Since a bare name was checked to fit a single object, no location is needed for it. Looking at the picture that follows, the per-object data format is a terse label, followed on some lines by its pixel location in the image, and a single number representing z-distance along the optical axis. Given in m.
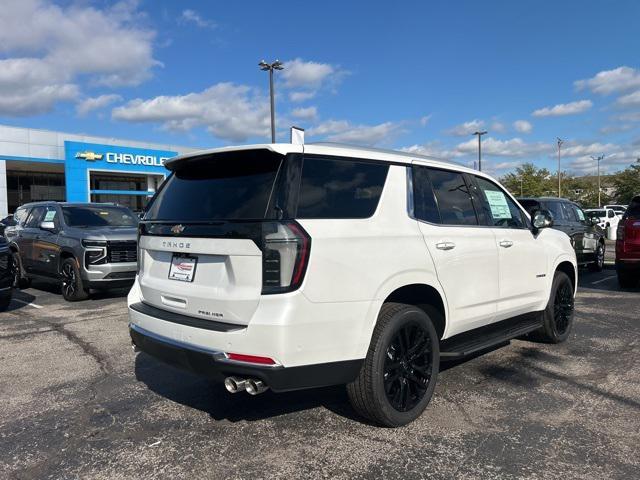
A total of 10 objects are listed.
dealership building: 32.56
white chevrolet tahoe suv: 2.98
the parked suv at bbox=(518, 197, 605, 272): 11.05
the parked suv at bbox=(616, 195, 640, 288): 9.02
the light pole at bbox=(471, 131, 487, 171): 45.81
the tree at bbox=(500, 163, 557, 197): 62.38
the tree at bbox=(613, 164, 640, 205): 59.78
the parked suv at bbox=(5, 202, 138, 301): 8.71
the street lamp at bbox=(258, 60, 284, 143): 20.73
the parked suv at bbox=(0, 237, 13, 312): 7.55
